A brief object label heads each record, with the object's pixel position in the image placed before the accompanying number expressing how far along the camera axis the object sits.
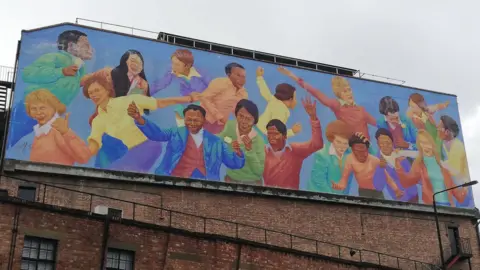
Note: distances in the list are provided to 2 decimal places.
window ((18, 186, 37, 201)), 32.59
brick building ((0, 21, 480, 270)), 26.02
